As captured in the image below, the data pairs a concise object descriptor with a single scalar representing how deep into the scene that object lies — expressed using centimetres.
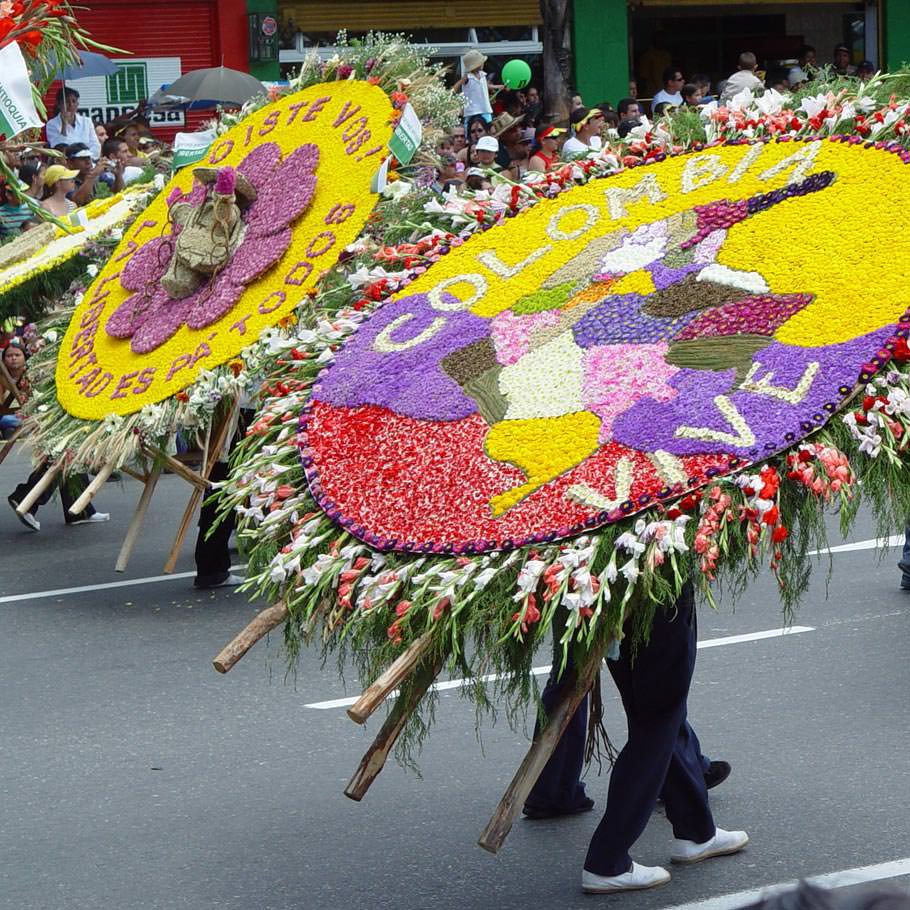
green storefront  2188
